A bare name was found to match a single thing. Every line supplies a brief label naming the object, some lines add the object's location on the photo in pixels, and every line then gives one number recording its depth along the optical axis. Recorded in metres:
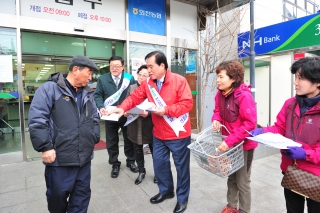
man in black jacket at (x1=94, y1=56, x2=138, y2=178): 3.64
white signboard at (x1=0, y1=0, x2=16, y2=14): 4.19
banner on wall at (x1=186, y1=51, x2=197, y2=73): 6.85
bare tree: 6.04
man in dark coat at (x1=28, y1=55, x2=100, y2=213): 1.85
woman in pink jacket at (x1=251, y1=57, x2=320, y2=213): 1.61
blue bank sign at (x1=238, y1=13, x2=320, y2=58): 4.30
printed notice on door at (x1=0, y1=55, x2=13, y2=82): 4.24
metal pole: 4.52
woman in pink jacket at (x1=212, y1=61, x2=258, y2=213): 2.07
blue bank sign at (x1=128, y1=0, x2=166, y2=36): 5.71
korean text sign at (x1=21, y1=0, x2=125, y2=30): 4.50
